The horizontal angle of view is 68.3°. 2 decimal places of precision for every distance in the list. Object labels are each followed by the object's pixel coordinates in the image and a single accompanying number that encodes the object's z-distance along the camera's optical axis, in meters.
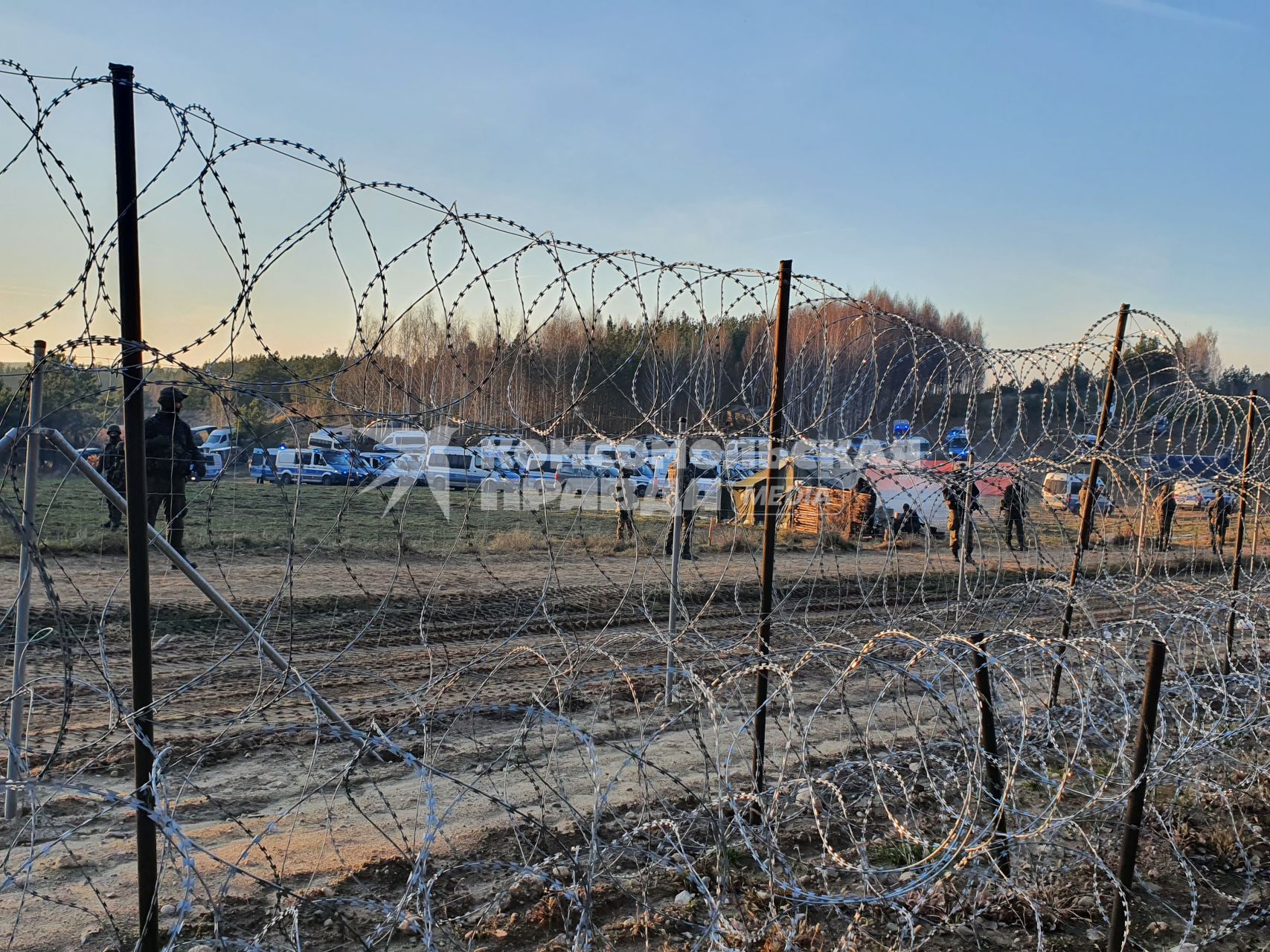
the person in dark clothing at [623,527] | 14.15
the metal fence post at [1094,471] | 5.82
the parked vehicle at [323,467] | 22.23
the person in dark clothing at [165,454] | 9.25
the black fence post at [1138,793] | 3.05
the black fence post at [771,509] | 4.24
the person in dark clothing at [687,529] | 12.83
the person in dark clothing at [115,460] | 9.23
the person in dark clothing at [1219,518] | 10.10
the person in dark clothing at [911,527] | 18.94
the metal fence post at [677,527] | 5.59
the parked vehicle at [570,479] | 20.39
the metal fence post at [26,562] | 3.46
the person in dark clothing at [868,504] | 13.85
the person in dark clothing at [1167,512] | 7.50
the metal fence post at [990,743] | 3.34
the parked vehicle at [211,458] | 18.27
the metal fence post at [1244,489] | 6.88
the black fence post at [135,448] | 2.68
